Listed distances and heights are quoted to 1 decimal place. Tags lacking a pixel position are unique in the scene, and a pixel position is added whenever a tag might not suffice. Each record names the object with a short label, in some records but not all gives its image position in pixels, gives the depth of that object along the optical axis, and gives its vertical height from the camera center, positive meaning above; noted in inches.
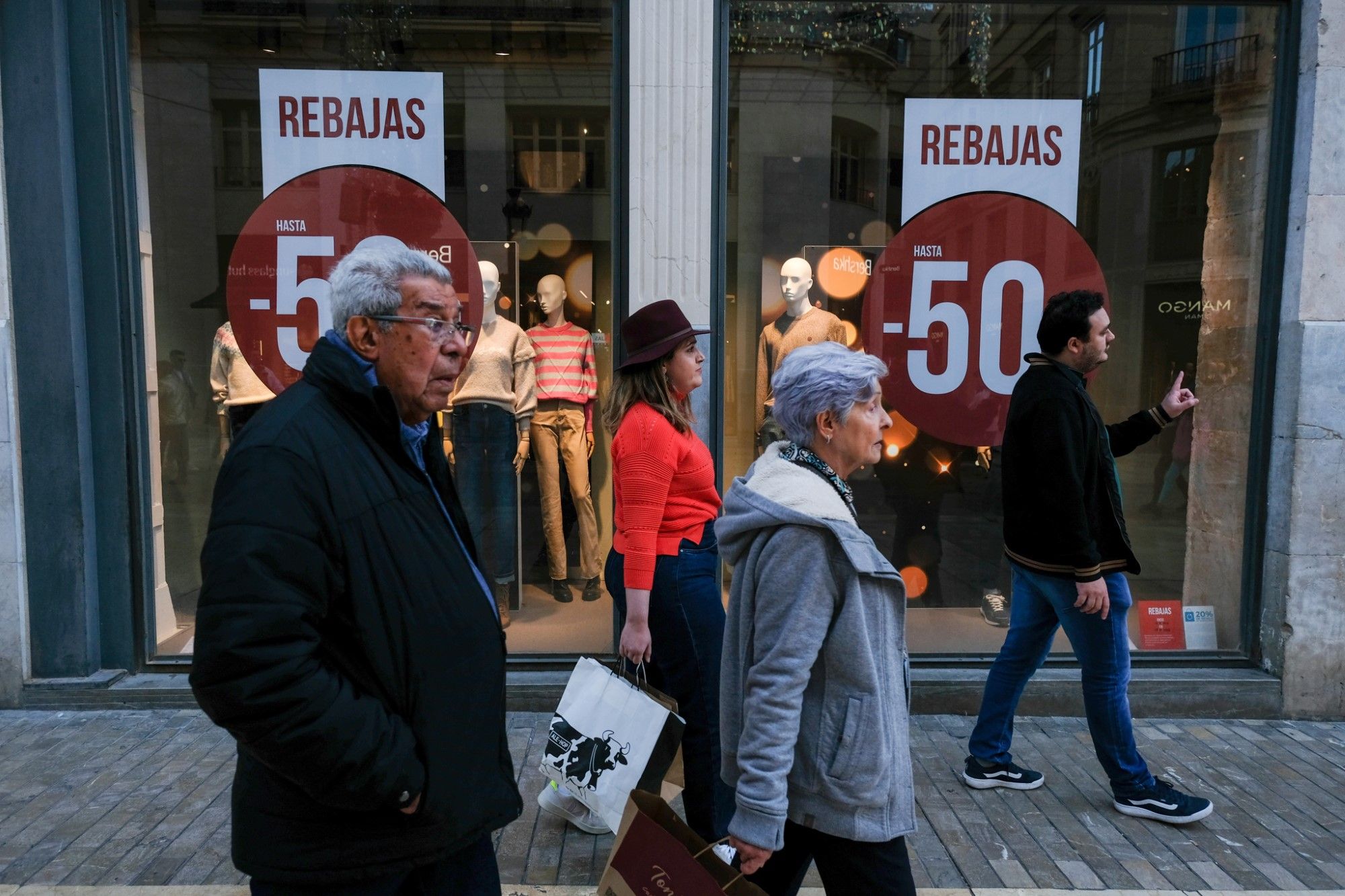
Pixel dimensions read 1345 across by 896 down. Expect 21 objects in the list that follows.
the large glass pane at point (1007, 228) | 203.0 +26.7
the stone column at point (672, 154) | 186.1 +37.8
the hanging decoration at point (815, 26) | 199.9 +68.6
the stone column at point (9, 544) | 184.2 -40.6
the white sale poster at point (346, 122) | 200.4 +46.7
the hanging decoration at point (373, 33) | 200.7 +65.5
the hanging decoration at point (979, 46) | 201.6 +64.9
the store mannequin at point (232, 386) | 206.1 -9.8
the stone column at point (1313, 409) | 186.1 -11.4
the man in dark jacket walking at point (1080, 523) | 138.7 -26.0
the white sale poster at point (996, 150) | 205.5 +43.1
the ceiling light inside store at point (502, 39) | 202.5 +65.2
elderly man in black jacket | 61.8 -19.7
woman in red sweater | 121.4 -25.5
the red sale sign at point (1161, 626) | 209.9 -61.3
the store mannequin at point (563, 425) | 216.7 -19.0
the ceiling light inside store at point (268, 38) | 200.2 +63.9
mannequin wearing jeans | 214.8 -20.7
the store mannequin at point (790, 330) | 213.5 +3.8
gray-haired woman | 76.6 -25.4
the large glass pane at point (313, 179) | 200.7 +36.1
